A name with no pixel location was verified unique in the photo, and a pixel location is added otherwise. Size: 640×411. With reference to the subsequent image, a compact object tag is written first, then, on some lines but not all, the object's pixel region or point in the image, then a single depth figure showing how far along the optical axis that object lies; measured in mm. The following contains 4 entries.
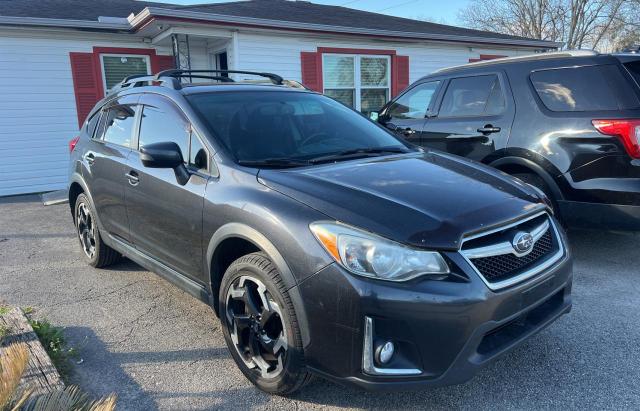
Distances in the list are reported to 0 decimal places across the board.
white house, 9539
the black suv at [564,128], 4004
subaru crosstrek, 2209
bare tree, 32644
